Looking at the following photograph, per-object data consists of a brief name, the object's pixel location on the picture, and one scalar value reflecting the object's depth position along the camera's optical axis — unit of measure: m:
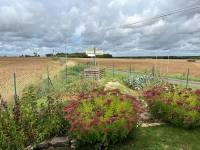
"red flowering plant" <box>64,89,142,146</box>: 2.86
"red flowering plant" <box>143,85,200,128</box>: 3.74
